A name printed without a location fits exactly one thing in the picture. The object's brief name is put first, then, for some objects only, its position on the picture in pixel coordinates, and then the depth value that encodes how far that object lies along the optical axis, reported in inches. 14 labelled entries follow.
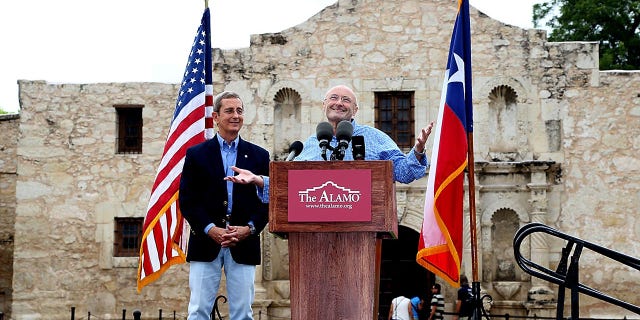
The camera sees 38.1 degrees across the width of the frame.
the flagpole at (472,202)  298.8
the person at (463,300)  534.3
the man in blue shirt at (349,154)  240.4
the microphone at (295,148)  244.2
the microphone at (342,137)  221.1
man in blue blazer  246.5
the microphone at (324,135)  221.8
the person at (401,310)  549.3
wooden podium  211.6
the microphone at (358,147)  225.9
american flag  420.2
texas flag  322.7
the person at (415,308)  562.6
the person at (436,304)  561.9
